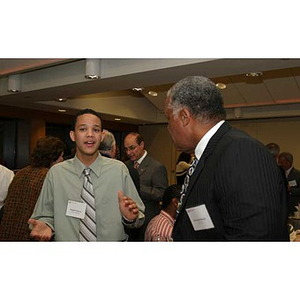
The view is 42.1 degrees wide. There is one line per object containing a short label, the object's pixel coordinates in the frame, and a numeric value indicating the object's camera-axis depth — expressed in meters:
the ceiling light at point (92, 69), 4.18
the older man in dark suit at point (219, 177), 0.95
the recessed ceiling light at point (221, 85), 5.90
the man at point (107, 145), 2.59
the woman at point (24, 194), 2.34
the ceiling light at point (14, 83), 5.11
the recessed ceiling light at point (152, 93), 6.68
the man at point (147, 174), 3.05
